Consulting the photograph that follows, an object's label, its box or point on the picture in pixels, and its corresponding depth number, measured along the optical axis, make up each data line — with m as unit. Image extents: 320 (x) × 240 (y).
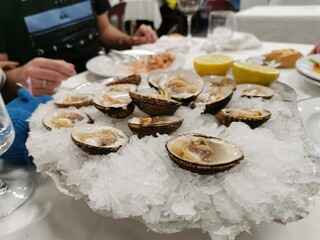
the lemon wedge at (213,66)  0.72
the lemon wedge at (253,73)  0.65
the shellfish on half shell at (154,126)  0.42
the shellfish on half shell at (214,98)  0.50
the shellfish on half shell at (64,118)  0.48
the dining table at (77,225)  0.38
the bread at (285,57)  0.91
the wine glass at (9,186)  0.43
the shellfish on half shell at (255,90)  0.56
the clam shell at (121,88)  0.58
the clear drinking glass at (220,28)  1.08
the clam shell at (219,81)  0.62
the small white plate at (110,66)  0.89
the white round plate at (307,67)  0.76
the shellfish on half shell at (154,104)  0.45
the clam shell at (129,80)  0.64
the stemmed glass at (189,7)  1.30
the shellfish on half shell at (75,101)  0.55
